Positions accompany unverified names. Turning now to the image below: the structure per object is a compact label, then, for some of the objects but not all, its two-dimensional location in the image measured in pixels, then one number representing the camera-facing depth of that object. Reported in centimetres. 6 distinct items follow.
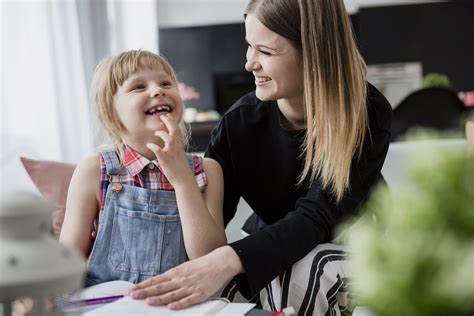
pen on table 100
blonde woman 137
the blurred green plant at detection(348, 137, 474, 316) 35
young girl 144
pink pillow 212
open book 94
